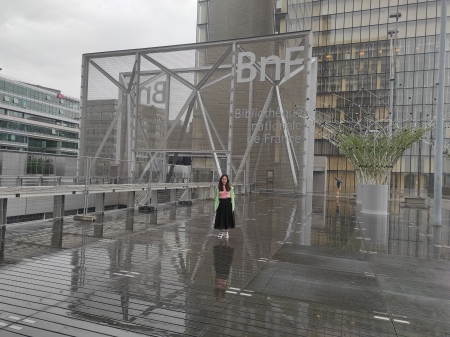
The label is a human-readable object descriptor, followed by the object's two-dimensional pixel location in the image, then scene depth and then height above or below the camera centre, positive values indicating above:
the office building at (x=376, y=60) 60.22 +20.21
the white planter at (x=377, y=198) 15.23 -0.81
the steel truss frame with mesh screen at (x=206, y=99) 28.66 +6.15
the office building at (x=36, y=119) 79.81 +12.16
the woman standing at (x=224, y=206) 8.86 -0.80
